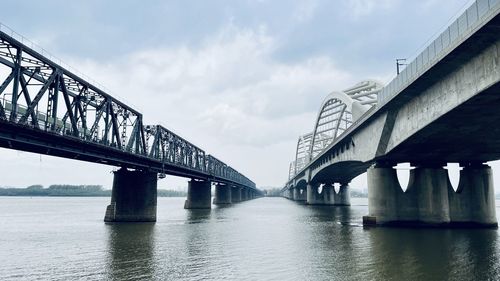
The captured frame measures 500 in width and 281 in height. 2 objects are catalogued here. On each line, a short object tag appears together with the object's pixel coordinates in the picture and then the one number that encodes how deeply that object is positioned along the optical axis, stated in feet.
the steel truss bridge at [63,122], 102.53
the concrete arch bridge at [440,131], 79.10
